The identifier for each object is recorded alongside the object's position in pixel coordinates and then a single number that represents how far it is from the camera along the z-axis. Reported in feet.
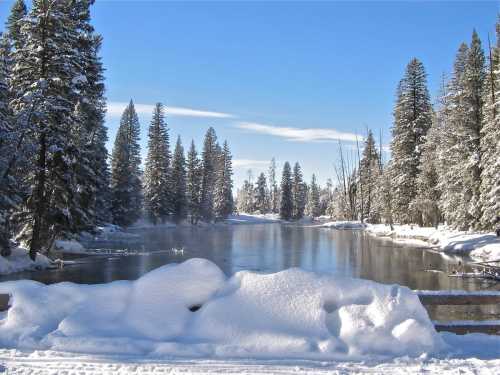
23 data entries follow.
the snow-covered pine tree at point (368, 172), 231.11
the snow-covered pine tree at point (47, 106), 66.23
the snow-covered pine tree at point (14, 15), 89.97
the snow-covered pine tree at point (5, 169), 61.21
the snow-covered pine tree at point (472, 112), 105.99
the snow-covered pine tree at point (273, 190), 411.77
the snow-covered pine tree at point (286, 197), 320.50
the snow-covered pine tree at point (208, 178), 254.27
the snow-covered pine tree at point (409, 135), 150.92
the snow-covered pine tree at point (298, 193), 336.90
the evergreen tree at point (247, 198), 411.01
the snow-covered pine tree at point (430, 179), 136.26
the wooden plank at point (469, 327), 19.89
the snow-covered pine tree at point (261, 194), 398.62
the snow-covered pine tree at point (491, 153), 86.63
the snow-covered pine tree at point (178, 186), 227.42
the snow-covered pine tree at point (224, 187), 284.82
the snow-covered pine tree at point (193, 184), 242.99
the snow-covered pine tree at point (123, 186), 171.53
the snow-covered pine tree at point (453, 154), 110.73
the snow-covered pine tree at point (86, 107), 77.00
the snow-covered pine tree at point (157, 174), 209.97
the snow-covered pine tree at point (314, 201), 398.42
